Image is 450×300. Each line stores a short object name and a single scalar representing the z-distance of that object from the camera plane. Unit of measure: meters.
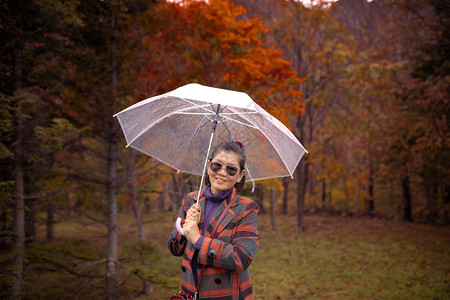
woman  1.84
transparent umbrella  2.27
